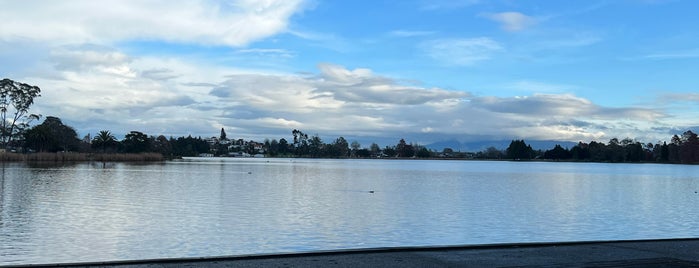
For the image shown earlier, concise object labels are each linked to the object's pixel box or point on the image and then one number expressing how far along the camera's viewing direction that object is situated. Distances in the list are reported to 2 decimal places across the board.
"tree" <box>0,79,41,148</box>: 91.50
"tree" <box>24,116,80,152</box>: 89.81
